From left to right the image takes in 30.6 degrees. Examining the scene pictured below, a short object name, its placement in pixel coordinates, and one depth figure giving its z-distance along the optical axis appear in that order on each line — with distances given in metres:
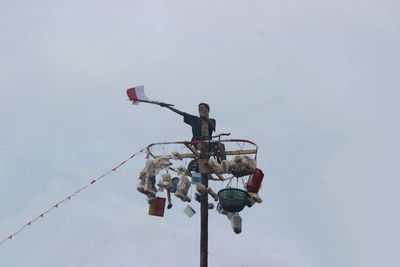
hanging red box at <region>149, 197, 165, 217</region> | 20.93
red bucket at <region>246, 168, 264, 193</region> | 19.58
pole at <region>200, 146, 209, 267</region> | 18.08
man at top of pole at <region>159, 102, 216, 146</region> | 20.30
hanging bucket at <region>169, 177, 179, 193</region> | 20.58
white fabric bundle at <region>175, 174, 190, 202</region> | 20.06
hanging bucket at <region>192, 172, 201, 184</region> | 19.66
